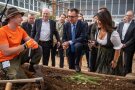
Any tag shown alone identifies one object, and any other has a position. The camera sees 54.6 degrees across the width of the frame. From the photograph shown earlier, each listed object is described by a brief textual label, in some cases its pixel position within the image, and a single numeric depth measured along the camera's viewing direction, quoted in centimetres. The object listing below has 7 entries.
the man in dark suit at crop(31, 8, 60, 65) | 341
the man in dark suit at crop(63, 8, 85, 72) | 303
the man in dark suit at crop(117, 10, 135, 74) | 360
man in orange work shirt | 201
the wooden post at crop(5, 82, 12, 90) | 169
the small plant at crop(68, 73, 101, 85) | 220
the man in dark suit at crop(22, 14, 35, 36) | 412
